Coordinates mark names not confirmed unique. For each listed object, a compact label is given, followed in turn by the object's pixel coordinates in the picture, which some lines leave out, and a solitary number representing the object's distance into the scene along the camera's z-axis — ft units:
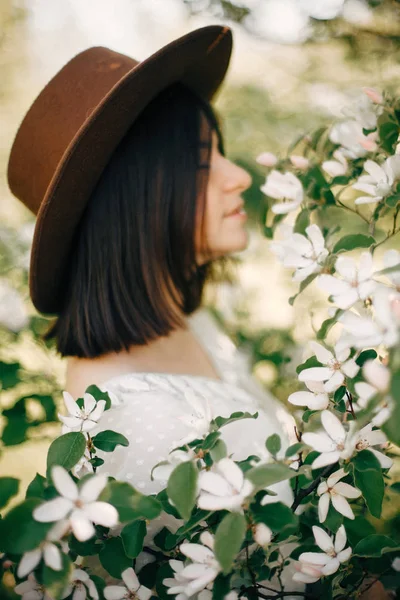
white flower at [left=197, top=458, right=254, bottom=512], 1.64
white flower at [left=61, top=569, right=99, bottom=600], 2.00
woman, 3.71
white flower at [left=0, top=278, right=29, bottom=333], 5.65
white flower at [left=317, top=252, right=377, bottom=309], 1.91
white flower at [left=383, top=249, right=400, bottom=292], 1.76
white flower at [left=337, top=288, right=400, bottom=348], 1.44
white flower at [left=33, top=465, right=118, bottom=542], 1.56
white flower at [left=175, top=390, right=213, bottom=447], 2.14
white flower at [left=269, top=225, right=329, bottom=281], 2.37
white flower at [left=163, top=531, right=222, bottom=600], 1.77
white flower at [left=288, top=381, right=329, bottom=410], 2.13
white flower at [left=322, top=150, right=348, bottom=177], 3.07
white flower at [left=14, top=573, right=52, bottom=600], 1.97
